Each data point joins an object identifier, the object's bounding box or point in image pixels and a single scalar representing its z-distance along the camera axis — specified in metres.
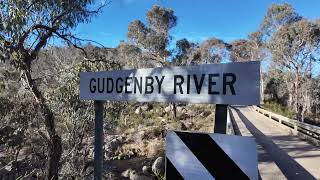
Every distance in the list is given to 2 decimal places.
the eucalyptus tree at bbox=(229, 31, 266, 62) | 32.16
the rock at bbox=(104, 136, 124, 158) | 11.78
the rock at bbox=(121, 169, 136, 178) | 8.90
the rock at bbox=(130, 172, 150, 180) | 8.32
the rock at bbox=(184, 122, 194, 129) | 16.14
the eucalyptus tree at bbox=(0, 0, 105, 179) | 4.30
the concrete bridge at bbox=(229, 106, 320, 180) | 5.92
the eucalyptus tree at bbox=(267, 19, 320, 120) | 21.97
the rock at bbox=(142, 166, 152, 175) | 8.89
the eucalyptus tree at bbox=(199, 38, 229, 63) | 33.05
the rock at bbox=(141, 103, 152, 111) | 22.66
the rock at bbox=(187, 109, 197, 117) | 21.27
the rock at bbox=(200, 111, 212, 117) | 20.38
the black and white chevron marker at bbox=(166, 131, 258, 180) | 1.37
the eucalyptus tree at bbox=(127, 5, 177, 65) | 25.52
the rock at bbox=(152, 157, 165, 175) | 8.03
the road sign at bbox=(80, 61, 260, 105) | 1.37
